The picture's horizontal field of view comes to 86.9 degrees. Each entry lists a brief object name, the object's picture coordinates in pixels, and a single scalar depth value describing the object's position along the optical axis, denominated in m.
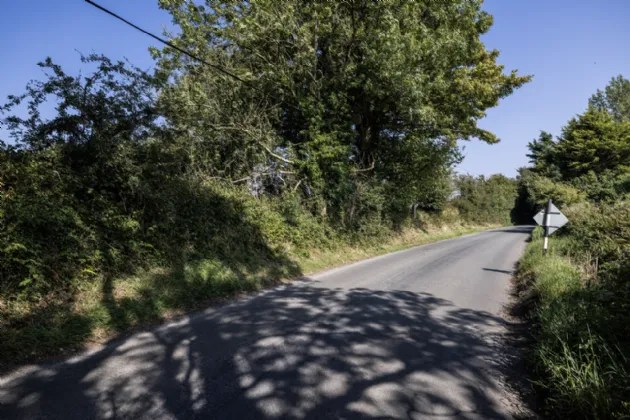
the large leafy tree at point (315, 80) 11.90
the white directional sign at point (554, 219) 10.16
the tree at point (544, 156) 31.27
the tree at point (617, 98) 40.72
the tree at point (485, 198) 37.44
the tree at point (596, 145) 26.75
